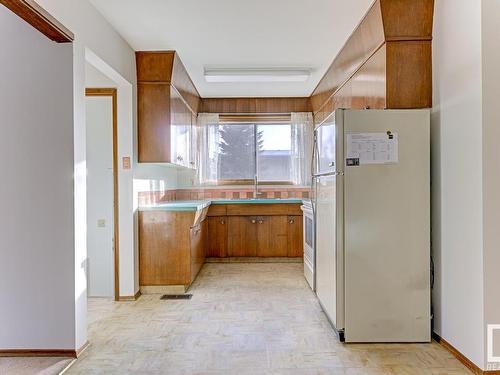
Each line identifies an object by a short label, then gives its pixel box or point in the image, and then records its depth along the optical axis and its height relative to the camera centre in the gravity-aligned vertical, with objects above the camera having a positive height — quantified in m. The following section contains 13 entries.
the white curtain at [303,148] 5.32 +0.55
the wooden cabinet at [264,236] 4.98 -0.75
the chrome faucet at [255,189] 5.48 -0.07
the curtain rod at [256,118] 5.47 +1.05
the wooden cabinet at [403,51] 2.47 +0.96
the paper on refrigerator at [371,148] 2.37 +0.24
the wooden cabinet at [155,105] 3.48 +0.81
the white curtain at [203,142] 5.32 +0.66
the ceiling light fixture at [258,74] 4.07 +1.31
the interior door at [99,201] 3.52 -0.16
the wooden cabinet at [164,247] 3.52 -0.64
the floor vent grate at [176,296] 3.45 -1.11
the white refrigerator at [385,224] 2.36 -0.28
